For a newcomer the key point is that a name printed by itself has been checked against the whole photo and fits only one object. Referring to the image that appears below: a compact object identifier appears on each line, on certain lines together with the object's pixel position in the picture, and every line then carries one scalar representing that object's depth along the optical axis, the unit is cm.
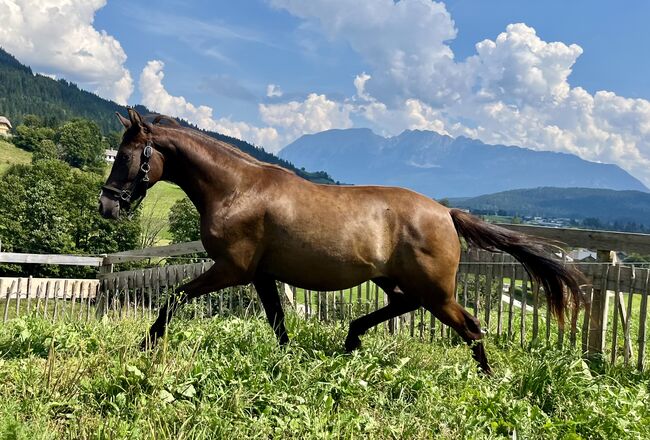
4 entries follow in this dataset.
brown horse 467
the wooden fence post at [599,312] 595
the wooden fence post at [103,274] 1126
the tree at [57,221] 4347
